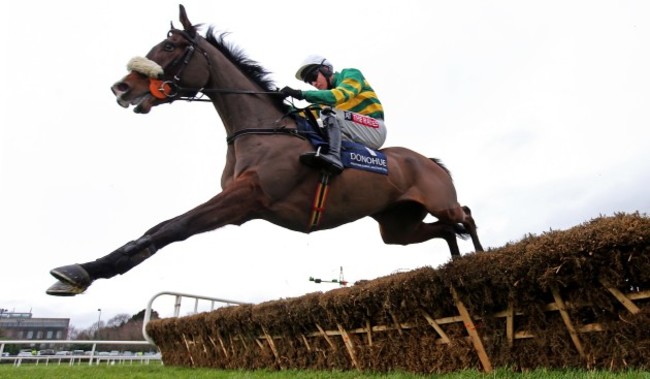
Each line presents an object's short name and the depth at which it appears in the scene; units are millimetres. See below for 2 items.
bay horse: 3273
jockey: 3763
